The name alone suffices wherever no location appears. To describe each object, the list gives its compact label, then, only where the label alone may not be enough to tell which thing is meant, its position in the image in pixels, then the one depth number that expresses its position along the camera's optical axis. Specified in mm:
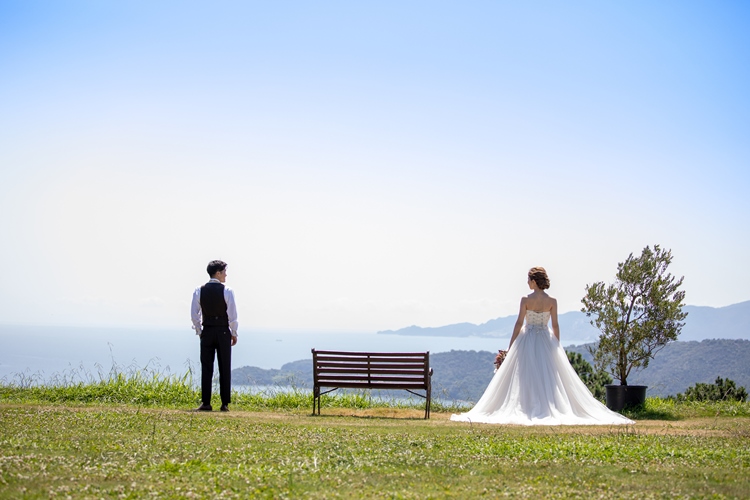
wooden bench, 14742
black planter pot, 16719
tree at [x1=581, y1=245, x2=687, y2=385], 17953
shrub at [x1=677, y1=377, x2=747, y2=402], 18750
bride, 13625
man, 14281
